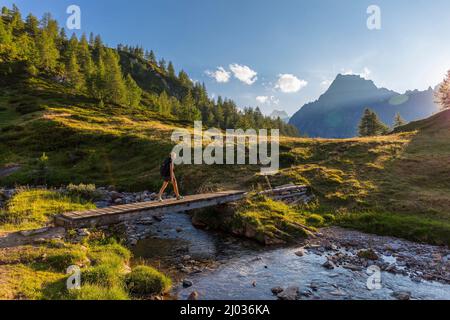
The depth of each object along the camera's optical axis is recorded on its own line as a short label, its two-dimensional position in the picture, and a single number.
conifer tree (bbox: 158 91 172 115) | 118.31
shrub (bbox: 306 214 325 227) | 21.46
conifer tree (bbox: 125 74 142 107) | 109.25
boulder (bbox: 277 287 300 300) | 11.25
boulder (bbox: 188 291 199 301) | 11.01
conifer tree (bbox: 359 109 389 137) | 87.44
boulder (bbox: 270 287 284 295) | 11.74
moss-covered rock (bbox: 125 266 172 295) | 11.17
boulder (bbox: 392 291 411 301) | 11.44
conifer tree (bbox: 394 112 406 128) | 95.89
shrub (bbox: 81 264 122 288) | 10.51
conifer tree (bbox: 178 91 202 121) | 110.94
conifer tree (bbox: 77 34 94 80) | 133.12
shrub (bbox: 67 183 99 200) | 26.59
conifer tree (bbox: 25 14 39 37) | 153.90
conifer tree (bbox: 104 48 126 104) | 98.19
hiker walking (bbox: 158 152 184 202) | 18.11
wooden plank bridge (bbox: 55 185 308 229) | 14.13
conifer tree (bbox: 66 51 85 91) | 108.31
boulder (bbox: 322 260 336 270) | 14.26
